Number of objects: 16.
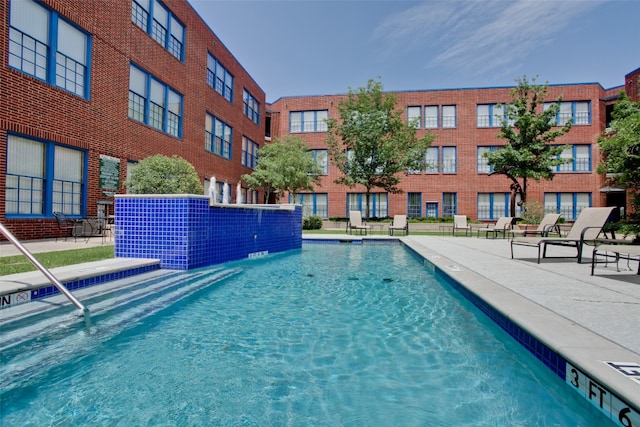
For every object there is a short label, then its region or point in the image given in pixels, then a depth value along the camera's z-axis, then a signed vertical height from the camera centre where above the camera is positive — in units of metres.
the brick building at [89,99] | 8.79 +3.62
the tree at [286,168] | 19.95 +2.73
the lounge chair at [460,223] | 16.20 -0.21
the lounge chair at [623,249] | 4.10 -0.32
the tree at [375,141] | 21.14 +4.58
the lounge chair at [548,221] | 8.21 -0.01
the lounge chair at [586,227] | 5.65 -0.10
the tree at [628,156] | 7.48 +1.45
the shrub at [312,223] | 19.45 -0.40
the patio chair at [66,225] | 9.28 -0.37
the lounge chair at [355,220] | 15.51 -0.14
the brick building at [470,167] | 24.72 +3.72
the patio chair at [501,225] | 14.63 -0.23
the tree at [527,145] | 18.08 +3.90
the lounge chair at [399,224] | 15.40 -0.29
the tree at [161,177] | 10.25 +1.05
